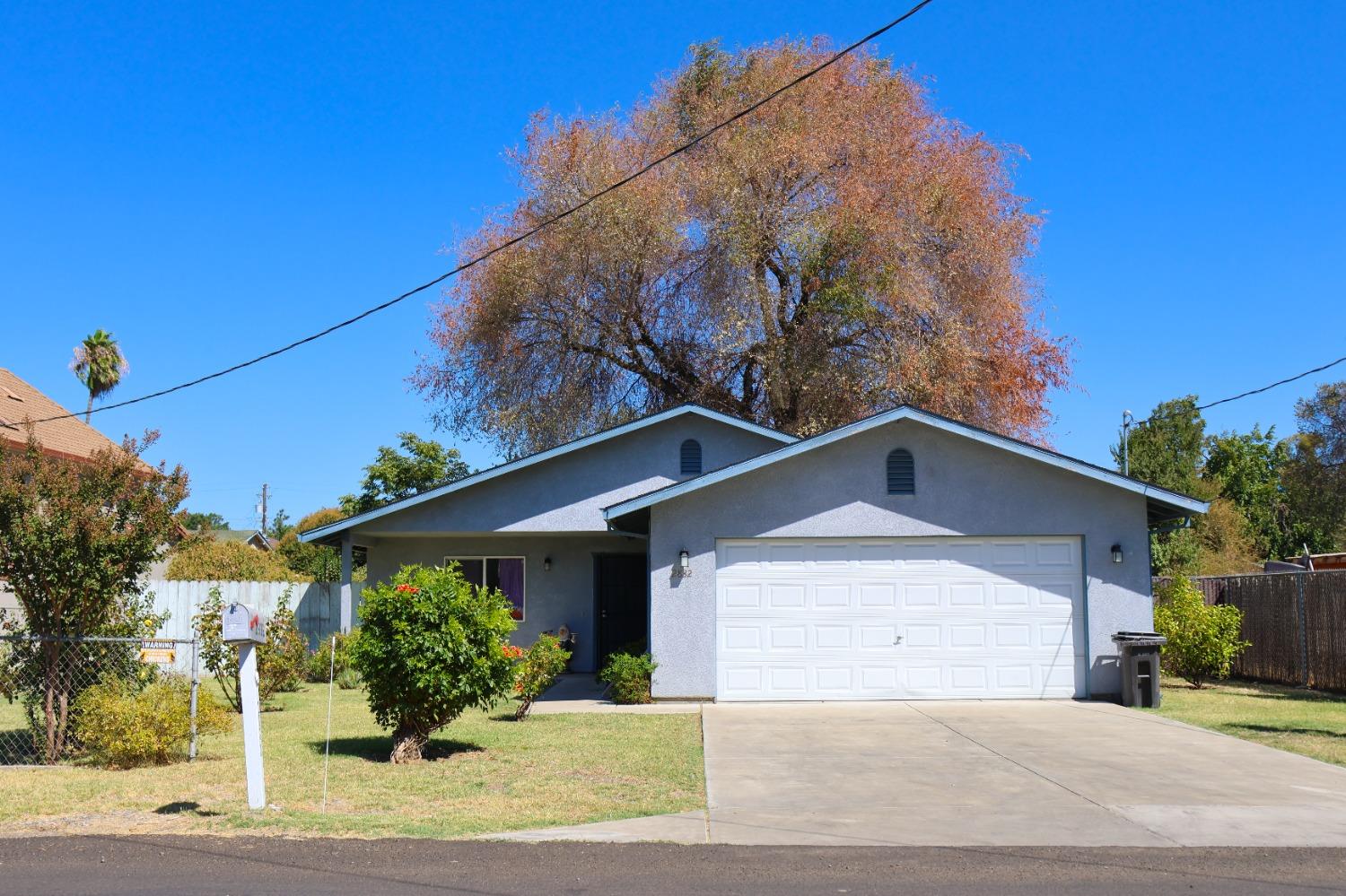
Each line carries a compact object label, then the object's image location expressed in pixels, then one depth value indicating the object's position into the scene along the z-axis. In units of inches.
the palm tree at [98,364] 1695.4
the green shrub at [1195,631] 737.0
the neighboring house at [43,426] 1215.1
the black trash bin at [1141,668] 624.1
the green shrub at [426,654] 439.2
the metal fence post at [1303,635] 735.1
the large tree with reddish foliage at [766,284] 1047.0
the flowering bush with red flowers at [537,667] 562.6
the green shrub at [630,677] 642.2
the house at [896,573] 656.4
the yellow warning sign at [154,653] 483.8
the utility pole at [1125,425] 1273.4
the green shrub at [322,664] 767.6
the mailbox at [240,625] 348.5
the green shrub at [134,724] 437.7
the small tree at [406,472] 1341.0
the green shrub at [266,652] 634.2
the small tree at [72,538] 443.2
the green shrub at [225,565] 965.8
